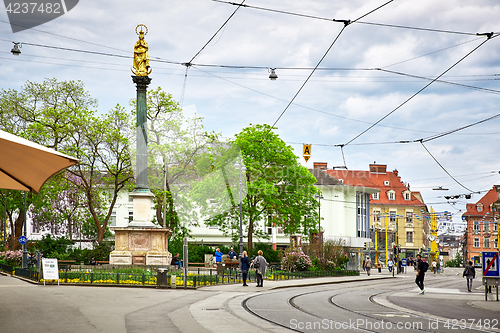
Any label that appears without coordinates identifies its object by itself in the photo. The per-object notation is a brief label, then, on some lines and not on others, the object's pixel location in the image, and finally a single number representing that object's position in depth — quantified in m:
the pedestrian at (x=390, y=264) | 59.66
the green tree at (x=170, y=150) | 45.91
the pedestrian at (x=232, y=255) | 35.62
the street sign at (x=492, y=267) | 21.50
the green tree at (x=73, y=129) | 44.59
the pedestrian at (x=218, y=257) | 36.34
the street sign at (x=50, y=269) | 23.34
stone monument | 31.22
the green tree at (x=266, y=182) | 46.20
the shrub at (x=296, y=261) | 38.50
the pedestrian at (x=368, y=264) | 49.58
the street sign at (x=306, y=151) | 32.32
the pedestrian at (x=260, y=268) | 25.72
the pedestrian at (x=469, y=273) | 28.38
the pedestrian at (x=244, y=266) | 25.80
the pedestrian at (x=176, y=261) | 39.16
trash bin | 23.30
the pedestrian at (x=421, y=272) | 24.30
